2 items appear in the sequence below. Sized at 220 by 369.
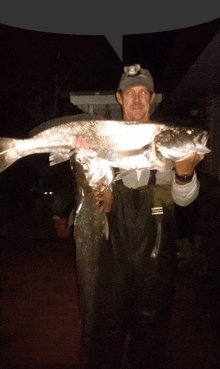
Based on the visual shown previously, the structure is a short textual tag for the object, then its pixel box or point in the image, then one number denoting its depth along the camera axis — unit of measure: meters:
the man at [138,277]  2.68
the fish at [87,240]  2.47
